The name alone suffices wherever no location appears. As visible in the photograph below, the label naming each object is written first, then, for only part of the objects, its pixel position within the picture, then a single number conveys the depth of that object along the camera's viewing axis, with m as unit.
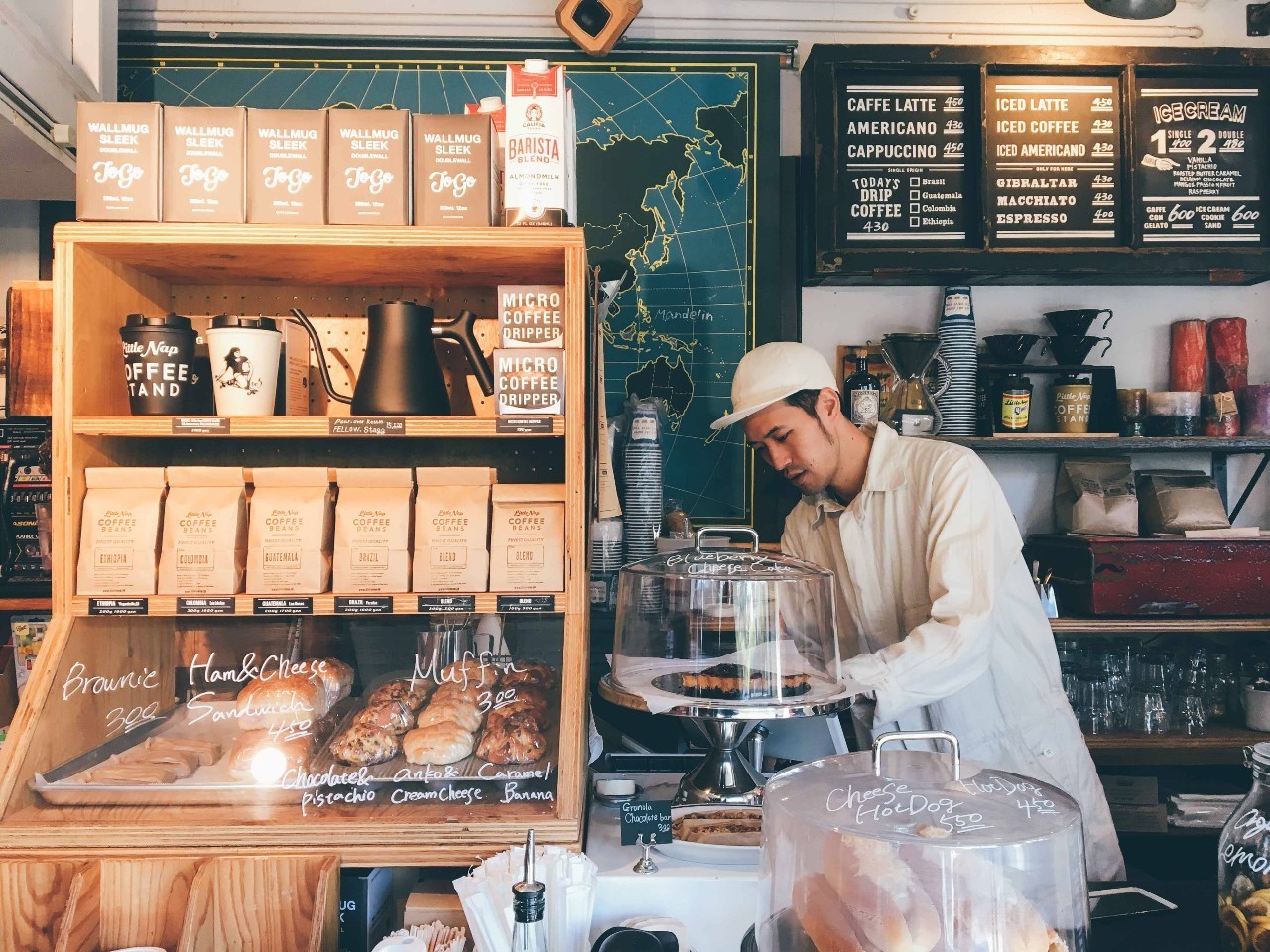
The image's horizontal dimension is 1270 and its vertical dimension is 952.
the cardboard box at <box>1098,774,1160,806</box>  3.03
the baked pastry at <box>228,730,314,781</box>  1.80
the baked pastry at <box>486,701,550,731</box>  1.87
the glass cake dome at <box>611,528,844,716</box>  1.83
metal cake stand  1.78
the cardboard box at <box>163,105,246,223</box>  1.89
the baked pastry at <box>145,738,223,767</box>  1.86
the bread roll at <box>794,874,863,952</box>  1.04
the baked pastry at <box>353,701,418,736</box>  1.86
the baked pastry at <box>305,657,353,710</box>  1.95
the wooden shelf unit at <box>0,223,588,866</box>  1.69
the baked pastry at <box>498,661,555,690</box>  1.93
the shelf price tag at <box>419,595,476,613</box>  1.89
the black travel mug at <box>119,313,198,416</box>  1.90
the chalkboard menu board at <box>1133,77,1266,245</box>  3.13
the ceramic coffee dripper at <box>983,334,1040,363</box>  3.09
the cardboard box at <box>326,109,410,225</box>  1.90
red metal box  2.95
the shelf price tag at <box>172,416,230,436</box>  1.86
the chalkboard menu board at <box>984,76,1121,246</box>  3.11
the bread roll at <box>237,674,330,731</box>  1.88
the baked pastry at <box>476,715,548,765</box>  1.82
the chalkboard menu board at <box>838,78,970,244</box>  3.09
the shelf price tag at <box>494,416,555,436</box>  1.88
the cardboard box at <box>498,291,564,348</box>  1.93
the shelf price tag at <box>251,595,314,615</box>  1.87
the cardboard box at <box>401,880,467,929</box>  1.69
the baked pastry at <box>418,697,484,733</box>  1.86
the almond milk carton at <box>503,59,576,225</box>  1.81
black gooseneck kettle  1.95
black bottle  3.03
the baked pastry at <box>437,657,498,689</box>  1.96
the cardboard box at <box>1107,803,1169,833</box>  3.02
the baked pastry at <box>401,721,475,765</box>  1.80
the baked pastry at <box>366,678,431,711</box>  1.93
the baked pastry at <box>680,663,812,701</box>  1.79
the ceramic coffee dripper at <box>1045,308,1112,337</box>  3.13
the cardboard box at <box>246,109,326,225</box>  1.90
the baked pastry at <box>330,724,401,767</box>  1.82
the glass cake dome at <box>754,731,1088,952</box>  1.03
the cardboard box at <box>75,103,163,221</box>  1.86
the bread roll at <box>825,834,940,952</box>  1.02
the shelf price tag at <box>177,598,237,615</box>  1.87
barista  2.05
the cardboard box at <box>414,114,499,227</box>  1.92
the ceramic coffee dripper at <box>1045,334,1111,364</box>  3.15
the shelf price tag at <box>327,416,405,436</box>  1.86
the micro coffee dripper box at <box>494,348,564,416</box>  1.90
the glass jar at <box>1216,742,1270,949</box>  1.13
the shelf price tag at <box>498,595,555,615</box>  1.90
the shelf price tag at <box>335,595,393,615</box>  1.88
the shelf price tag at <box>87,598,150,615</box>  1.88
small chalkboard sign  1.62
